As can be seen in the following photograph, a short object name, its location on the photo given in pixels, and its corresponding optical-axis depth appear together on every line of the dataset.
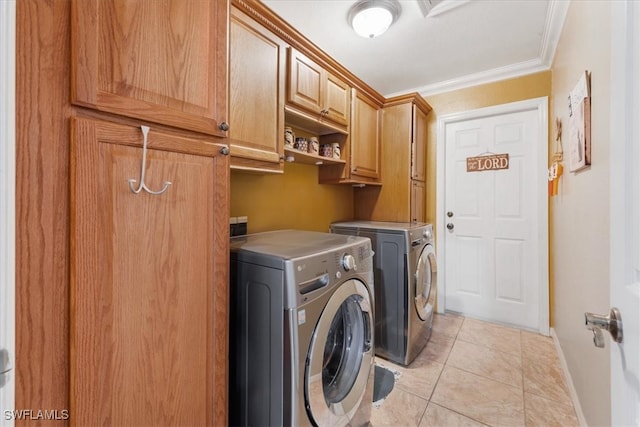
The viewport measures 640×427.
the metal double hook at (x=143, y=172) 0.74
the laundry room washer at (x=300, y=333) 1.01
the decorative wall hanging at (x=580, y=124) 1.24
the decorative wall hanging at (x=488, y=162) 2.59
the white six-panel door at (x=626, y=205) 0.50
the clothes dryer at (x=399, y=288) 2.01
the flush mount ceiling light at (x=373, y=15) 1.58
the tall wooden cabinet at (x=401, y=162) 2.57
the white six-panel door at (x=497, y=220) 2.46
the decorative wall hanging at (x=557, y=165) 1.88
